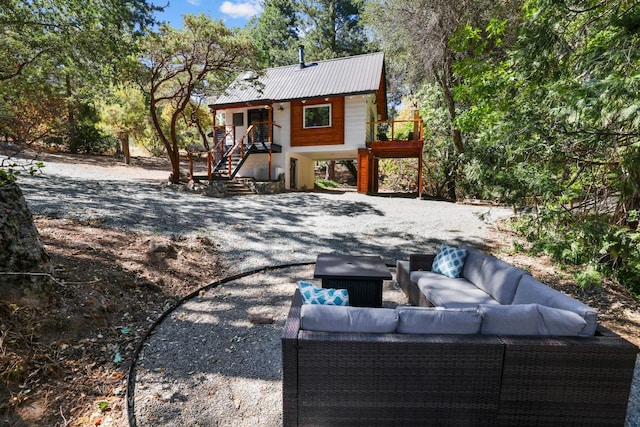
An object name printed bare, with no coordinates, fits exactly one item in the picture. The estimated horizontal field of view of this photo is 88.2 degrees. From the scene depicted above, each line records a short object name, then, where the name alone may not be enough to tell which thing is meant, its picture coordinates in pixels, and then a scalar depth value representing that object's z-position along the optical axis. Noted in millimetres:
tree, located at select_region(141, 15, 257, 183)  10430
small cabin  13758
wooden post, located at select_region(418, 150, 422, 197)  13008
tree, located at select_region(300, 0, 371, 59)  22844
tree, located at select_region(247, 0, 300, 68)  25047
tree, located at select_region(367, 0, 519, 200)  10930
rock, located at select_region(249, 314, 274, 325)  3889
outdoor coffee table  3859
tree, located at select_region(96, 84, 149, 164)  15312
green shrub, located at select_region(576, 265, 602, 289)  4287
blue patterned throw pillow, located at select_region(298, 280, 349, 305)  2863
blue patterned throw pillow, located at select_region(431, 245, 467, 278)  4496
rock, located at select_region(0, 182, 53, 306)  3252
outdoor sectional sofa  2160
